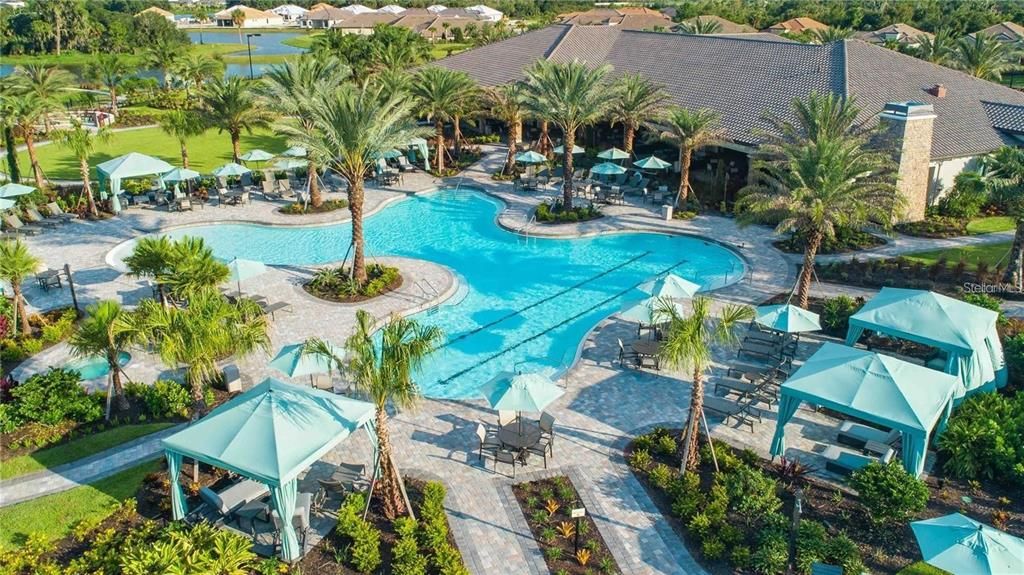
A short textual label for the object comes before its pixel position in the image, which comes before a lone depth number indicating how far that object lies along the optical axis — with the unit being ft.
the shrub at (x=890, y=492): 43.19
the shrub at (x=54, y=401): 54.03
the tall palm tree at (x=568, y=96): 100.37
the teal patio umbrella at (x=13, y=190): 96.89
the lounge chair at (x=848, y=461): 49.03
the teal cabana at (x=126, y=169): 101.76
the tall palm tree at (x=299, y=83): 94.12
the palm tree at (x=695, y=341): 45.18
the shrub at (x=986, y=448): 48.49
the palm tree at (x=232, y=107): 109.81
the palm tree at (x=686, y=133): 102.89
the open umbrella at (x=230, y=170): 110.11
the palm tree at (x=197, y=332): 47.57
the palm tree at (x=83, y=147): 100.37
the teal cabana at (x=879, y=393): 46.33
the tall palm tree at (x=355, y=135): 74.79
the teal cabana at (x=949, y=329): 55.16
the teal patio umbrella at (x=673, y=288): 67.92
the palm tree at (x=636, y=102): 116.78
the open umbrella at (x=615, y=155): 116.98
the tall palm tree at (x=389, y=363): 41.68
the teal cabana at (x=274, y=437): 40.88
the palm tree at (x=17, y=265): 65.46
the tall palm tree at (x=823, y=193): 68.59
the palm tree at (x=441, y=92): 120.57
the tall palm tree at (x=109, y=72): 178.70
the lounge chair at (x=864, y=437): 51.96
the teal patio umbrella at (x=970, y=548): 35.45
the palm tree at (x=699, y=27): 221.87
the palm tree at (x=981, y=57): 145.79
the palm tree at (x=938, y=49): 159.94
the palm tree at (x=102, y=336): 52.29
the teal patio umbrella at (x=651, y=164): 110.93
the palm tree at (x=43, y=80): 127.85
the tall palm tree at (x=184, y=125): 111.24
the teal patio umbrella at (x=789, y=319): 62.03
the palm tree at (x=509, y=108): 118.52
